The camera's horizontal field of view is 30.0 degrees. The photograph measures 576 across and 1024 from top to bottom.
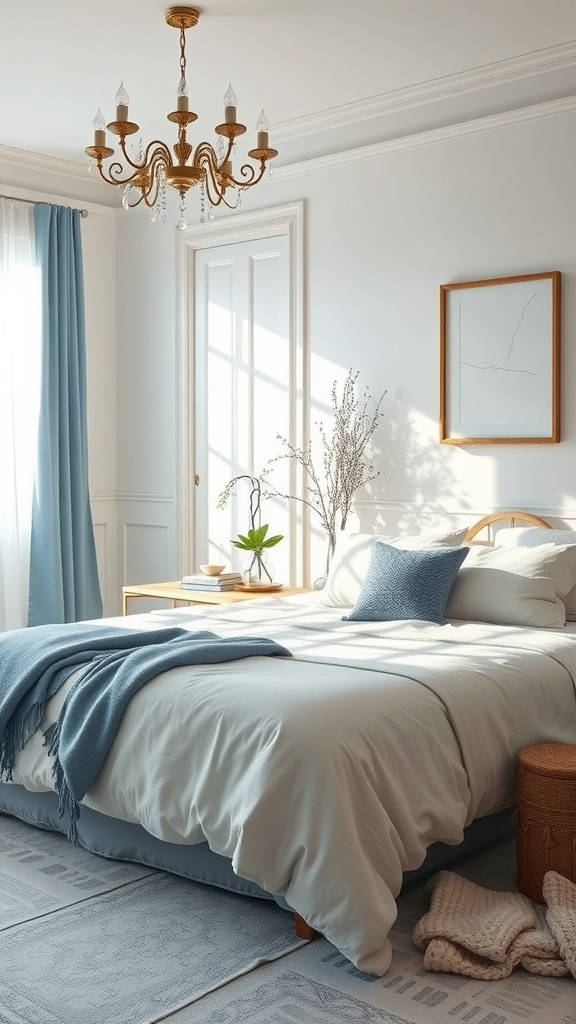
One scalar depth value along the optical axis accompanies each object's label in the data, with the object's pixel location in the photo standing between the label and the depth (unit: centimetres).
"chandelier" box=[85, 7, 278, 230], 364
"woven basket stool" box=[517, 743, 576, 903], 299
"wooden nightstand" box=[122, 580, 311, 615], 505
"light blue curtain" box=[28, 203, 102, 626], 605
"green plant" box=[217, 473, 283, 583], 539
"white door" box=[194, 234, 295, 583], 577
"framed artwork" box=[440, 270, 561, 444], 464
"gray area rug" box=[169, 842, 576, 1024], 239
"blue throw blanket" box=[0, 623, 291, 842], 310
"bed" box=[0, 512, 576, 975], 260
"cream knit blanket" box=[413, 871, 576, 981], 260
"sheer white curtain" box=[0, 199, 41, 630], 593
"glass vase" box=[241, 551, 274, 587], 532
